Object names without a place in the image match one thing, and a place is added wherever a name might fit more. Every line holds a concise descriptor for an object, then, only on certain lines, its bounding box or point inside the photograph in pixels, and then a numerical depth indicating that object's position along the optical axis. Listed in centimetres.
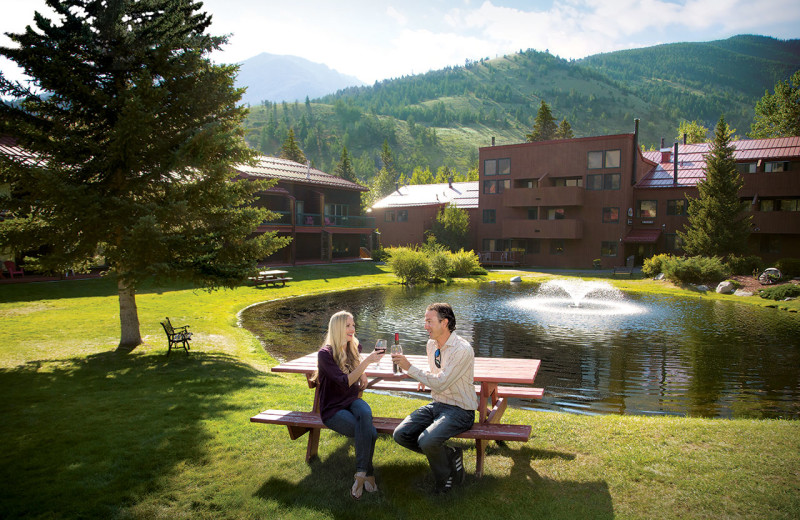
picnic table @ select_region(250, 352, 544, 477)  541
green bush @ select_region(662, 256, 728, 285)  2891
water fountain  2166
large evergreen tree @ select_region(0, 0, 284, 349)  1020
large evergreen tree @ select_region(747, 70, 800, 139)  5509
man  517
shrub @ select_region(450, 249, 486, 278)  3744
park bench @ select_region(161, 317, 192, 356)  1153
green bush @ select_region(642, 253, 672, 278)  3394
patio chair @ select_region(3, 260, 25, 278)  2480
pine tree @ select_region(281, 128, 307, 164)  7394
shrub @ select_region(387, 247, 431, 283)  3278
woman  539
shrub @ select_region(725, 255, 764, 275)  3073
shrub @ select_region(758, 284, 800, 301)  2350
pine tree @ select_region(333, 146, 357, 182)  8594
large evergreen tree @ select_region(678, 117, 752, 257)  3316
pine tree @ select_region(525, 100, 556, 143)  7406
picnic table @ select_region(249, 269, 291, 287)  2735
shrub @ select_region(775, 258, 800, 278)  2958
